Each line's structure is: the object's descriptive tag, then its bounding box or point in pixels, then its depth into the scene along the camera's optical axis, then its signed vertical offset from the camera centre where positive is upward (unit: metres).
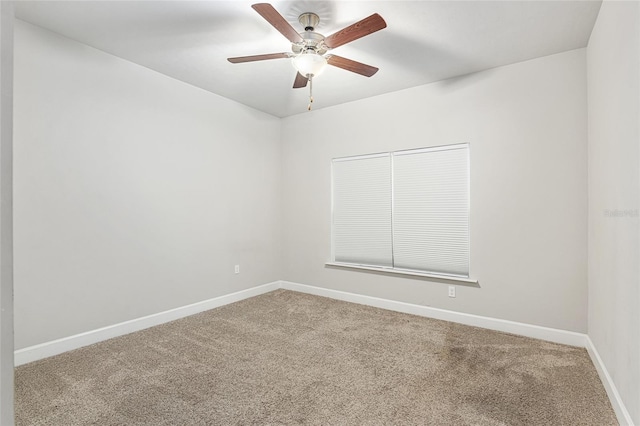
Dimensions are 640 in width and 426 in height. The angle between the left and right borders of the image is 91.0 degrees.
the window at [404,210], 3.47 +0.02
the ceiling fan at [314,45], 2.08 +1.23
